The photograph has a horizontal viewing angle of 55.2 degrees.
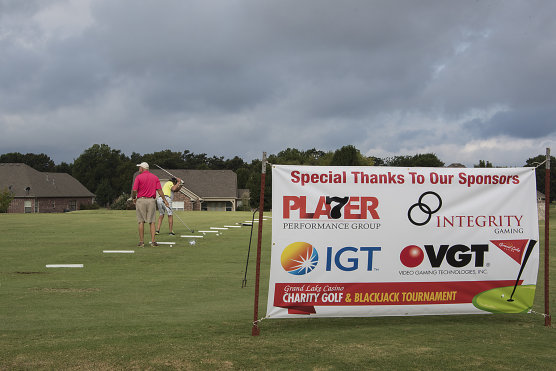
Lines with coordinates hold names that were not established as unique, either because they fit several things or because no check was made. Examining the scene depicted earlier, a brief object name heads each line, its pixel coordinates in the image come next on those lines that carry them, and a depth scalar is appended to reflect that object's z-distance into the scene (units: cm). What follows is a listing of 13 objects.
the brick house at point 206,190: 8800
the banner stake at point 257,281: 591
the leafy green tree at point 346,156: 8496
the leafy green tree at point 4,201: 5942
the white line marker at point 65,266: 1094
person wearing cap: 1496
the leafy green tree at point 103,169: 12119
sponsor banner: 616
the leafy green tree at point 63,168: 13562
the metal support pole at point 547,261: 652
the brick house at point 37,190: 8119
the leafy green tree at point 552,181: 9409
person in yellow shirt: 1816
